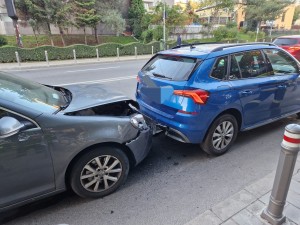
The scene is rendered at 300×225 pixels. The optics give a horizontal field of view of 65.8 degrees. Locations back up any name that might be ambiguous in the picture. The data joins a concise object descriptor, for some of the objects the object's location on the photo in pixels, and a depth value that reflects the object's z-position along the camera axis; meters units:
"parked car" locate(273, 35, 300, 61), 10.95
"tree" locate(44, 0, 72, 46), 19.31
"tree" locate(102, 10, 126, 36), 22.66
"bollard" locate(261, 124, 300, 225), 1.87
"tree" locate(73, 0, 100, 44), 21.11
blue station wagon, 3.06
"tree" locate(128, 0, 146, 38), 28.59
